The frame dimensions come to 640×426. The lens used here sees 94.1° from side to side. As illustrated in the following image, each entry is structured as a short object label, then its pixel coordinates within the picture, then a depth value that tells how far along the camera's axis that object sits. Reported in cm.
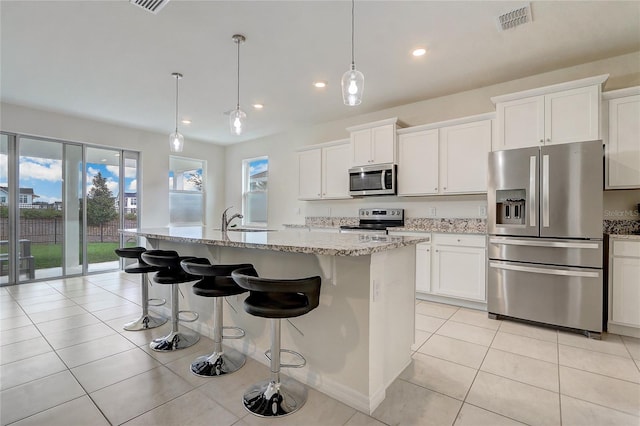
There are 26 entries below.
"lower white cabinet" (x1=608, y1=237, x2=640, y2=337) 264
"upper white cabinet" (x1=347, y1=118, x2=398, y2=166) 412
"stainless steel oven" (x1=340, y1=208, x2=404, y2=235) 431
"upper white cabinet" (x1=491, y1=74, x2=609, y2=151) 281
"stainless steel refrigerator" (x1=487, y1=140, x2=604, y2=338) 269
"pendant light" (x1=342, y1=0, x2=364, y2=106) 216
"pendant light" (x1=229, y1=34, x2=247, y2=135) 288
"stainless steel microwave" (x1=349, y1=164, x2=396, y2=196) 412
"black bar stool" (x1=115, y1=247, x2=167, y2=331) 285
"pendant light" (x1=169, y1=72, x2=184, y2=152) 345
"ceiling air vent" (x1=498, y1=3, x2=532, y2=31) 233
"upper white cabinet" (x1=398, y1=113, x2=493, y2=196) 354
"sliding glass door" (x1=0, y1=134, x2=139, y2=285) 450
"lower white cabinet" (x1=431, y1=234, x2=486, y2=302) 338
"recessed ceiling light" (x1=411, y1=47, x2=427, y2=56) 289
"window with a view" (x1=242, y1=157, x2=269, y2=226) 649
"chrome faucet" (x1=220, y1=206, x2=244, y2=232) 313
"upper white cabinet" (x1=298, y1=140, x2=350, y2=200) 476
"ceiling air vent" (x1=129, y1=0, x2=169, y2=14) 212
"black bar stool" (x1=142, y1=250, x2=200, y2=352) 240
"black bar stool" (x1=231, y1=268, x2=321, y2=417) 154
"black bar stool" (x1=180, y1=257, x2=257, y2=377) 195
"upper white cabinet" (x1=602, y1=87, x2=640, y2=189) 276
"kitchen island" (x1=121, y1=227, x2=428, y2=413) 170
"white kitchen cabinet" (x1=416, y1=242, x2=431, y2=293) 373
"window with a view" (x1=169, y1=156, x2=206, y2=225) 636
